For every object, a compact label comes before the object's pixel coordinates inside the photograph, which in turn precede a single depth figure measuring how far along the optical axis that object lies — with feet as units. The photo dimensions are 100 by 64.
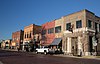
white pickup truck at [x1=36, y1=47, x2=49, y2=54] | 61.00
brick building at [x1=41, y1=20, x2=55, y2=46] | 79.83
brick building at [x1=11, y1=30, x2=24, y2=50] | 127.98
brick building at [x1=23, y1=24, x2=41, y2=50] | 97.24
